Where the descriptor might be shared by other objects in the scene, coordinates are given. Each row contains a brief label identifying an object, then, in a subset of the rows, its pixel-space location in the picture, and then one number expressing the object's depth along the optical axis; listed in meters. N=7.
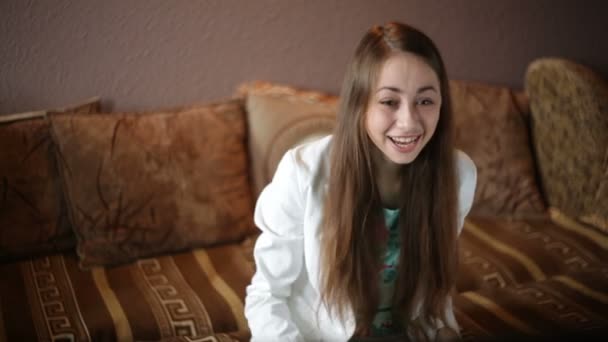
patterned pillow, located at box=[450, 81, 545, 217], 2.11
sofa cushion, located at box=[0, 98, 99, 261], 1.71
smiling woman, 1.16
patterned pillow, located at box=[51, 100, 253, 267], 1.74
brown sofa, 1.54
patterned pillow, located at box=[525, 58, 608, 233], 2.00
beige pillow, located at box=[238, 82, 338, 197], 1.94
